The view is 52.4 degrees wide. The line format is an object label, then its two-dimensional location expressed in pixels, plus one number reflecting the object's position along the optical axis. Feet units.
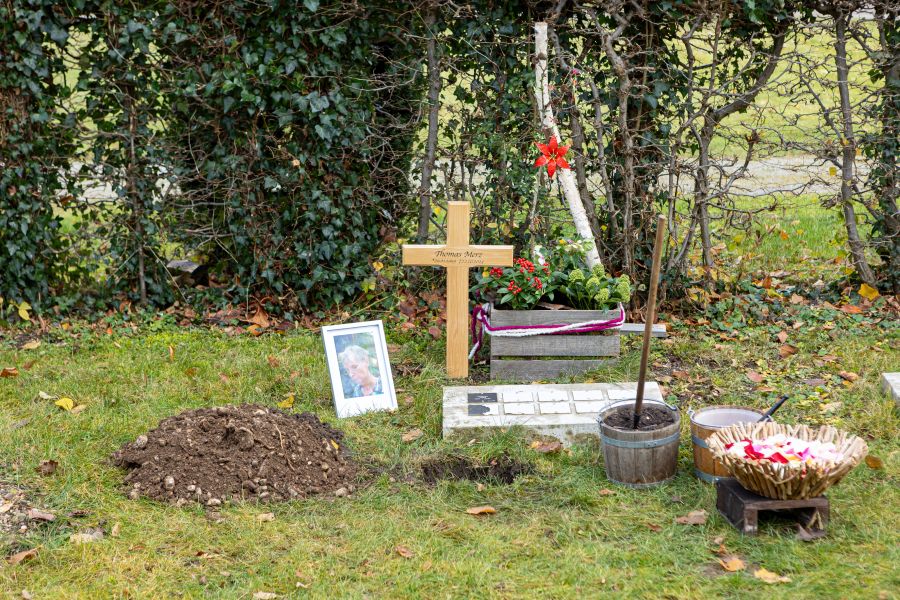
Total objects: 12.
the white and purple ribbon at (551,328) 19.07
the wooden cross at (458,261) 19.06
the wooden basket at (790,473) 12.64
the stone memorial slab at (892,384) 17.26
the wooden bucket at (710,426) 14.49
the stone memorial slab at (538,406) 16.37
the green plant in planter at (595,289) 19.43
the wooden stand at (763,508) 12.93
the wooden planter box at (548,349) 19.26
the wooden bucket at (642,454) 14.44
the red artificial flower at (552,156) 20.27
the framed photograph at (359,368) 17.93
